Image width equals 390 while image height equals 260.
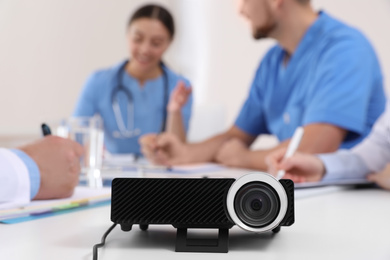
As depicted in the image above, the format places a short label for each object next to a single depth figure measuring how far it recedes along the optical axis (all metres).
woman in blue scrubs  2.00
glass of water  1.02
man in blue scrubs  1.19
